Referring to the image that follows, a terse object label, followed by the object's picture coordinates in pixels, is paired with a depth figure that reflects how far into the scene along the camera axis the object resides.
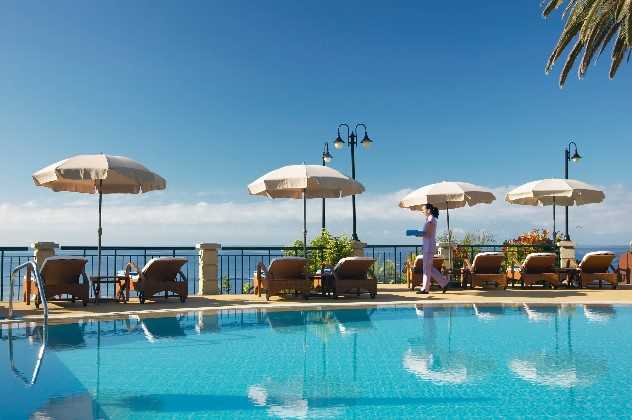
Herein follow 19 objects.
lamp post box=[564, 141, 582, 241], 18.74
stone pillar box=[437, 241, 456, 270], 14.59
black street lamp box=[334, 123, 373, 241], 16.12
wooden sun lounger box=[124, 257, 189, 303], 10.43
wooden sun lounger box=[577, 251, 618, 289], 13.84
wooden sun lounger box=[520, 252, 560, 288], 13.44
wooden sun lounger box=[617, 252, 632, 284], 15.45
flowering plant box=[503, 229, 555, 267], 16.96
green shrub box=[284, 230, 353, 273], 14.80
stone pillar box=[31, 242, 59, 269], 11.08
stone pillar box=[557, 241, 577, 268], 15.81
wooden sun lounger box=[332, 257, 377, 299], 11.21
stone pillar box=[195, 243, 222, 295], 12.48
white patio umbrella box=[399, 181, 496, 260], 13.59
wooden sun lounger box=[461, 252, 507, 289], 13.17
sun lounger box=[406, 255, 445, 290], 13.17
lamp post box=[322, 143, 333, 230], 17.27
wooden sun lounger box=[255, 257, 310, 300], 10.98
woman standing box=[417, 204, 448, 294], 12.14
